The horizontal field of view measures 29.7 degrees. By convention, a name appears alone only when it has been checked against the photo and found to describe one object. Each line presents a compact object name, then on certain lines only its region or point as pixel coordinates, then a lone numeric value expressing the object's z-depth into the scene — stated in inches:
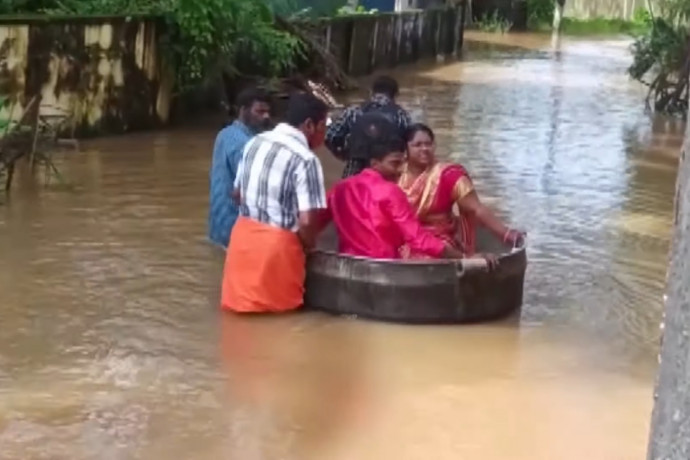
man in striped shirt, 281.9
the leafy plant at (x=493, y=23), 1592.0
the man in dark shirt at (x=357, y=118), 320.2
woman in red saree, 295.4
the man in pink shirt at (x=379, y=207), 283.3
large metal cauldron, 278.2
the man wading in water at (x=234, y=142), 331.0
